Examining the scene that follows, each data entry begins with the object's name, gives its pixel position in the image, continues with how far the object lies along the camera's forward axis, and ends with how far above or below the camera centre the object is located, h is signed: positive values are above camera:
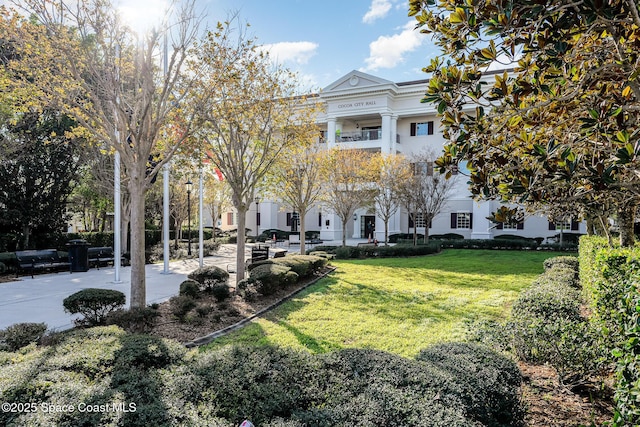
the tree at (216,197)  33.72 +2.04
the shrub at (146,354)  4.05 -1.50
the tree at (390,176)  25.12 +2.88
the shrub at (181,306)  8.06 -1.89
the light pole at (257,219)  42.67 -0.03
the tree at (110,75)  6.89 +2.79
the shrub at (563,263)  12.76 -1.53
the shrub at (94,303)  6.91 -1.57
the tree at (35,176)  17.48 +2.13
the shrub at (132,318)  6.71 -1.78
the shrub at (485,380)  3.29 -1.53
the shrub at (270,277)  10.05 -1.59
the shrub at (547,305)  5.71 -1.40
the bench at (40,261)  14.43 -1.70
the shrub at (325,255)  17.00 -1.66
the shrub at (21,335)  5.26 -1.68
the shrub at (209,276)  10.46 -1.57
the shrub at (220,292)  9.44 -1.82
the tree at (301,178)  19.17 +2.13
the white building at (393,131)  35.09 +8.82
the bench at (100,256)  17.12 -1.72
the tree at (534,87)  2.56 +1.12
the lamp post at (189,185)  20.30 +1.83
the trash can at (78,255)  15.60 -1.51
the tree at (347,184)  23.55 +2.29
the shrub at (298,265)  12.50 -1.54
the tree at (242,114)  9.19 +2.92
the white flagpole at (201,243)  16.57 -1.07
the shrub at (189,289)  9.63 -1.78
